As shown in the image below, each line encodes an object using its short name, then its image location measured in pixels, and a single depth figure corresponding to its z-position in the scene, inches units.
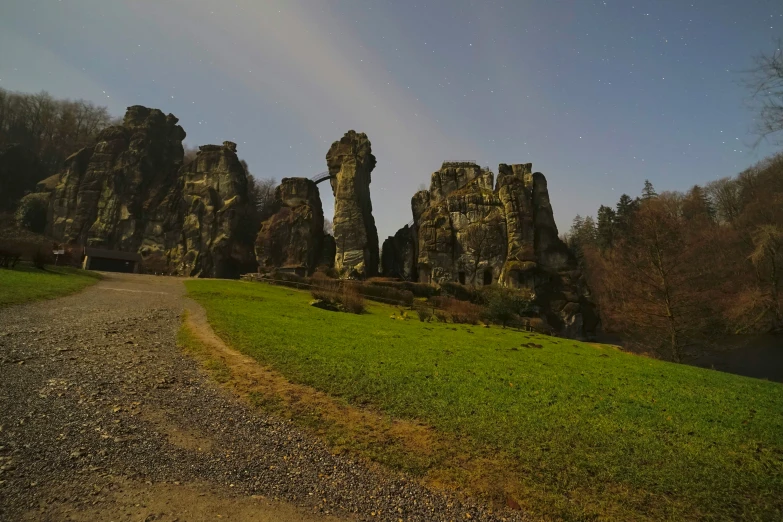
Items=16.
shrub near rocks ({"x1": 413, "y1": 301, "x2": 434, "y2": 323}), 1006.5
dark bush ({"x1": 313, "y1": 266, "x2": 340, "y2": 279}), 2021.4
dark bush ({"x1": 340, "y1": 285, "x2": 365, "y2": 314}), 996.6
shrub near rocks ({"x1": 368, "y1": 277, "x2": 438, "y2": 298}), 1660.3
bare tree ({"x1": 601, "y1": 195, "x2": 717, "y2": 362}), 828.0
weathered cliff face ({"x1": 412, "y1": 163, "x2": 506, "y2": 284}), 2026.3
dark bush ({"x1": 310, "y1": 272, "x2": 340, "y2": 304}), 1146.7
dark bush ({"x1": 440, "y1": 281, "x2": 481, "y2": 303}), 1716.3
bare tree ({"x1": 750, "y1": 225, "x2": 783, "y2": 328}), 1034.7
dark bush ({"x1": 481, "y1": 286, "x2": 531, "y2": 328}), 1107.9
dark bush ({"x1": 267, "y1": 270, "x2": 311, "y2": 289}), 1569.4
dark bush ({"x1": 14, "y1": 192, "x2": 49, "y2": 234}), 2293.3
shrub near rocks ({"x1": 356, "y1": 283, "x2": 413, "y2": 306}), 1400.1
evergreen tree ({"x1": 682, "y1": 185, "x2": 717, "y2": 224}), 1856.5
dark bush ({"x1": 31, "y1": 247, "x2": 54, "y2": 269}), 1086.2
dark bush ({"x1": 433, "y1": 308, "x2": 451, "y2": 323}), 1027.9
